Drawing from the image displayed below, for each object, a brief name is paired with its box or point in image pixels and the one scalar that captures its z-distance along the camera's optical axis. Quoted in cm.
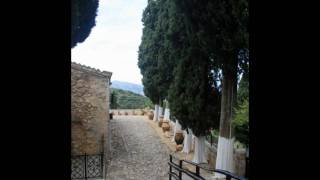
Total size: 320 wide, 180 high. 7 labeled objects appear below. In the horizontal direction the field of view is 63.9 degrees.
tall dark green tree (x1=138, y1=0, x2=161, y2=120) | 1342
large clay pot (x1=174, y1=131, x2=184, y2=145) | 1174
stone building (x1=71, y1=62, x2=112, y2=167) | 926
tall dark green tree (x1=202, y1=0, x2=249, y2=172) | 631
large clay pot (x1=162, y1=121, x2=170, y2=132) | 1394
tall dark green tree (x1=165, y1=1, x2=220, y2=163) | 820
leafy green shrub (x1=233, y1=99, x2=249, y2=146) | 670
